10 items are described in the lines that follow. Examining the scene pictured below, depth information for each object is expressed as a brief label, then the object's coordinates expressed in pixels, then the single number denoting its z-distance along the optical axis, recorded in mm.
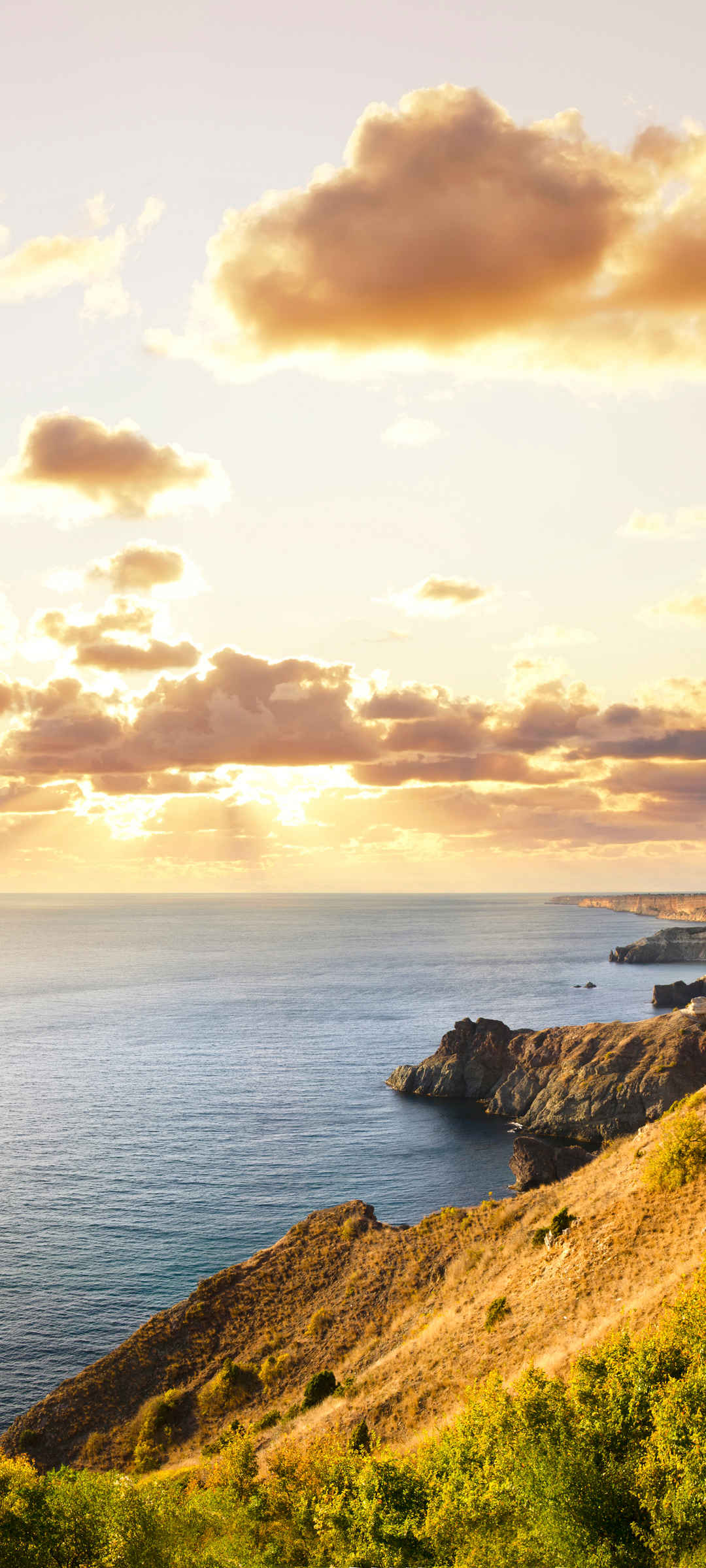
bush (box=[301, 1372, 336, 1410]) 52875
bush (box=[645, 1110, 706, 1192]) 51812
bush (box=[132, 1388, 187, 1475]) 52094
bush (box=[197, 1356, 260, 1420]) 55875
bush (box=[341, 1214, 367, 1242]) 71562
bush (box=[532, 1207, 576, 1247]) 57031
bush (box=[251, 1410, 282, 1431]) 51781
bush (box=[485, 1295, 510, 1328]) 51438
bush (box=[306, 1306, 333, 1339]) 60625
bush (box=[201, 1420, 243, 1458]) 47691
